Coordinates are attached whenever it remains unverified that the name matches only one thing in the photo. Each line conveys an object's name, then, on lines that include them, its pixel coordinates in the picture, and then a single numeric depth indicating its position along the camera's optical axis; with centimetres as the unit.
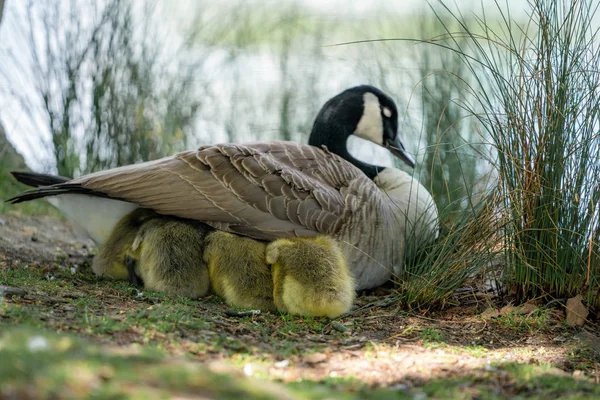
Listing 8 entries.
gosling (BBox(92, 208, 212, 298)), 859
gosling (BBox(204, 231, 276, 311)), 843
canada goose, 881
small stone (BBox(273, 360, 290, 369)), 594
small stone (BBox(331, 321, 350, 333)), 773
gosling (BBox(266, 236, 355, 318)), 809
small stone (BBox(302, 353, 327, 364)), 625
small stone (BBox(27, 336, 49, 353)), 428
